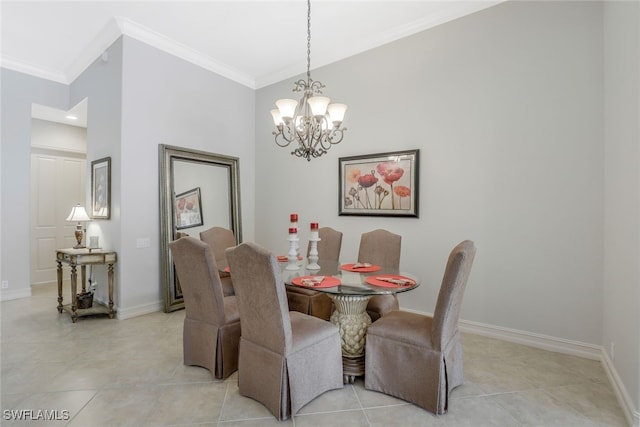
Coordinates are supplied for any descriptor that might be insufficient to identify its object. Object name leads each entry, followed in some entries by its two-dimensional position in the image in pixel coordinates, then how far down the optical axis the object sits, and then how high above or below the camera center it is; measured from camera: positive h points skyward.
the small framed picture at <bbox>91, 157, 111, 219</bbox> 3.82 +0.30
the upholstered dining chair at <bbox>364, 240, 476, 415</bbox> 1.89 -0.91
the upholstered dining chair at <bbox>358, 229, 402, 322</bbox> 2.81 -0.45
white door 5.24 +0.11
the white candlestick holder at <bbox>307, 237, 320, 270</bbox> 2.89 -0.39
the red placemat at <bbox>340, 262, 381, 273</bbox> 2.71 -0.51
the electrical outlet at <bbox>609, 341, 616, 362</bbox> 2.29 -1.05
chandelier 2.72 +0.84
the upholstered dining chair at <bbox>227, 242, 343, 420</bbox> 1.84 -0.85
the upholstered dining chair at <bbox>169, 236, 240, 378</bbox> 2.26 -0.78
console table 3.53 -0.59
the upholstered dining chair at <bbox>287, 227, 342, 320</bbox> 3.01 -0.88
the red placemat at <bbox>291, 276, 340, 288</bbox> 2.16 -0.51
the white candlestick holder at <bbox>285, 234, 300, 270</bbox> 2.78 -0.40
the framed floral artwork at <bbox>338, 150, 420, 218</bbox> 3.63 +0.32
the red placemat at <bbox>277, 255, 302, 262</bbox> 3.11 -0.48
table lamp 3.96 -0.07
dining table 2.10 -0.53
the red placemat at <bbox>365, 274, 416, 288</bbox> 2.14 -0.51
